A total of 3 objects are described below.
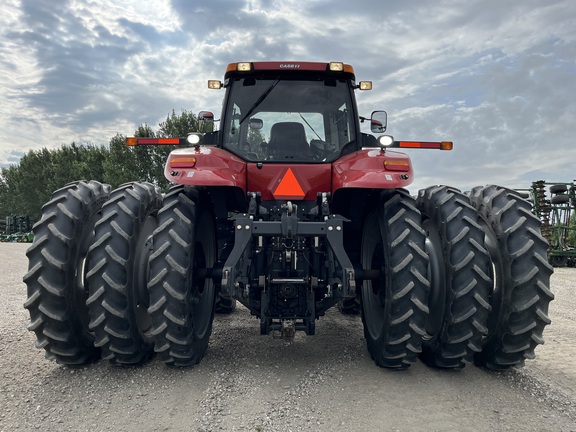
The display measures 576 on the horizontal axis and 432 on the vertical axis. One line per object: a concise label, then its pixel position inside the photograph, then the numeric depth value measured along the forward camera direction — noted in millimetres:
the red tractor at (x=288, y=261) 3576
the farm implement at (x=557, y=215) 15516
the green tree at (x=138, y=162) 32594
